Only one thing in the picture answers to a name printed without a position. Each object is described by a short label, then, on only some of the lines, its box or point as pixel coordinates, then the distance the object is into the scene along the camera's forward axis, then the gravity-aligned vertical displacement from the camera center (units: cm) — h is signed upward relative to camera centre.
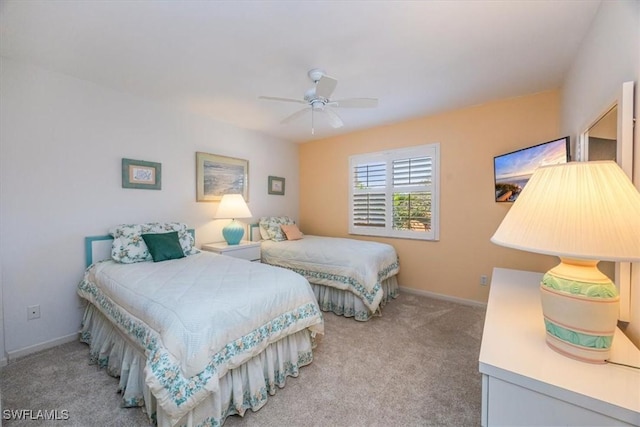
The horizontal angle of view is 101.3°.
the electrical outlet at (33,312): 228 -90
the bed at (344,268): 291 -72
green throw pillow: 258 -37
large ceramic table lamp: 82 -10
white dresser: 73 -52
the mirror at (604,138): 130 +41
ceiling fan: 212 +94
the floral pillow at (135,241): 248 -32
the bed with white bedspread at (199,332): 133 -75
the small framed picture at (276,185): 451 +42
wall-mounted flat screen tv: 221 +46
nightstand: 329 -52
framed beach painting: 351 +47
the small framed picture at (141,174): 282 +39
